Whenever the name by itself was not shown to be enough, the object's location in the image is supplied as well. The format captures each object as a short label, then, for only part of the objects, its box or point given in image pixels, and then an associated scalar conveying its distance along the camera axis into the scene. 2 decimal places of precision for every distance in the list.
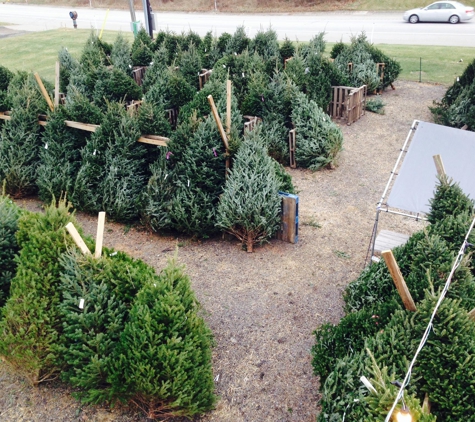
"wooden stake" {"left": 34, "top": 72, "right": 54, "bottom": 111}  9.95
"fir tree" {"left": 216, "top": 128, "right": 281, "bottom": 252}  7.98
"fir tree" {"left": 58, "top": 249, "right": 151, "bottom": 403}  5.04
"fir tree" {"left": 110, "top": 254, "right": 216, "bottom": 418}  4.67
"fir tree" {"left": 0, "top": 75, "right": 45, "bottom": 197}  10.10
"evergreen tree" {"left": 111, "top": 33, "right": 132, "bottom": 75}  16.59
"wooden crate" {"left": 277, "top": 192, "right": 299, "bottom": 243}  8.22
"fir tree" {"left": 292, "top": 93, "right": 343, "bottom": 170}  11.23
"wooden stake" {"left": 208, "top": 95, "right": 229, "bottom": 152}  7.88
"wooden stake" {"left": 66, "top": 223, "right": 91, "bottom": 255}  5.14
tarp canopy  7.10
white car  25.81
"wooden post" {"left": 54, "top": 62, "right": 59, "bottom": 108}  9.99
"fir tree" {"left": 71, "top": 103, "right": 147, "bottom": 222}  9.10
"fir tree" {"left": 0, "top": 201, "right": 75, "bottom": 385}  5.17
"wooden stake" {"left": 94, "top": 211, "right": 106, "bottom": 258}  5.21
